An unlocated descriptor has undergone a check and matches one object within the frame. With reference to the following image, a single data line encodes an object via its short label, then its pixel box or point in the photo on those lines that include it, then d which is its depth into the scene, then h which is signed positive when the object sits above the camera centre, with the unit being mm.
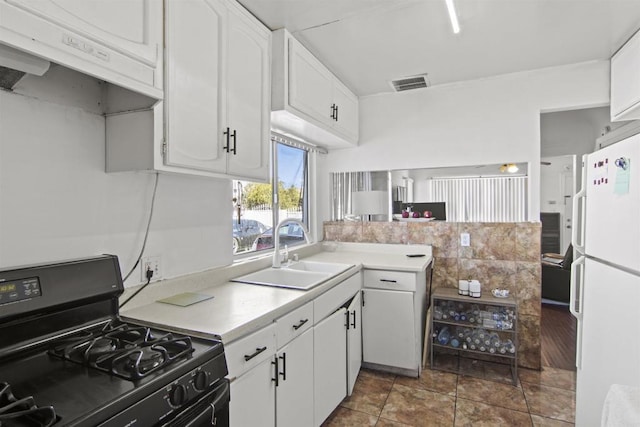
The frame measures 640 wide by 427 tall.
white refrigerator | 1400 -302
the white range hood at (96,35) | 920 +524
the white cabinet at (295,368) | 1570 -756
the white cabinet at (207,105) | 1396 +489
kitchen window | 2424 +63
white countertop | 1321 -432
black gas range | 834 -447
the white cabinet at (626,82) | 2246 +883
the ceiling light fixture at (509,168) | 2895 +355
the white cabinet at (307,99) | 2156 +795
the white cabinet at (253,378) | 1297 -671
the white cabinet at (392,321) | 2574 -829
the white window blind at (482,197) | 2867 +111
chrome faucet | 2440 -276
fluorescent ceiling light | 1808 +1061
